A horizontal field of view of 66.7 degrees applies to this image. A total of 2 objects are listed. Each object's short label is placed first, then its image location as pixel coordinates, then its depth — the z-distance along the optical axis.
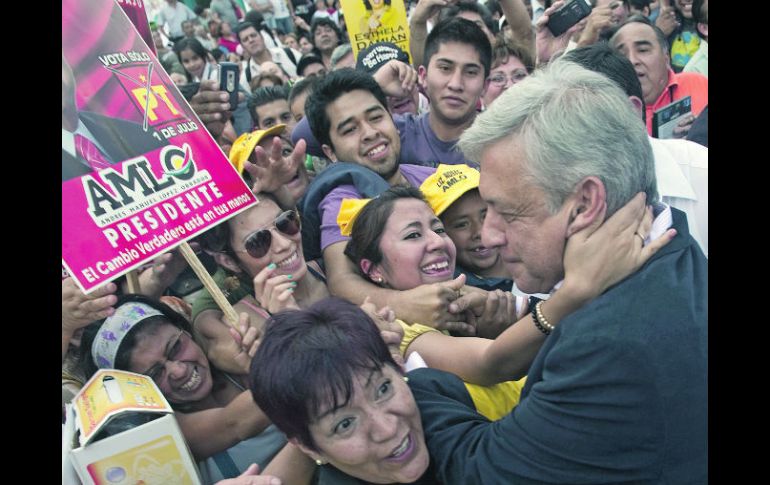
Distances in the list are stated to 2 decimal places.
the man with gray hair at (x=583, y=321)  0.48
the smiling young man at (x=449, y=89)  1.35
